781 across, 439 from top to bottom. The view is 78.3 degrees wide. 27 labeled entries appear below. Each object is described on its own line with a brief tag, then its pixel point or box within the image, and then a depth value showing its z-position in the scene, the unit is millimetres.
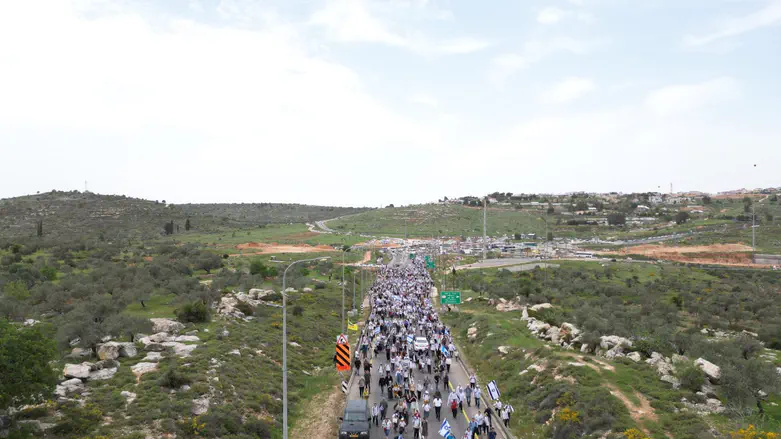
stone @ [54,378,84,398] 20175
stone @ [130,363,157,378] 24169
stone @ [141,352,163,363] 26188
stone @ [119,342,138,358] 26641
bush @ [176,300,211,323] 35781
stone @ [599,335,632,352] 30938
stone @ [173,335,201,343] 30625
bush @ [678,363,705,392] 22672
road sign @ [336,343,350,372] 29375
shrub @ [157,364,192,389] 22547
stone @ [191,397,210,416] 20847
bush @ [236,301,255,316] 41156
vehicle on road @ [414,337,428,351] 34031
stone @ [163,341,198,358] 27969
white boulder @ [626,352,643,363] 28594
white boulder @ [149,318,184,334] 32594
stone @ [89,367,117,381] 22891
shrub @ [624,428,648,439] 17969
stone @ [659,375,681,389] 23625
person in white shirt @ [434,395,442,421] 23503
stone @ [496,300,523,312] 53344
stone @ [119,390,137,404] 20594
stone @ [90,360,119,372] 23838
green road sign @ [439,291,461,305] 53125
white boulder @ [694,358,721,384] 23306
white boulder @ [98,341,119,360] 25533
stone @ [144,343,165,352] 28155
